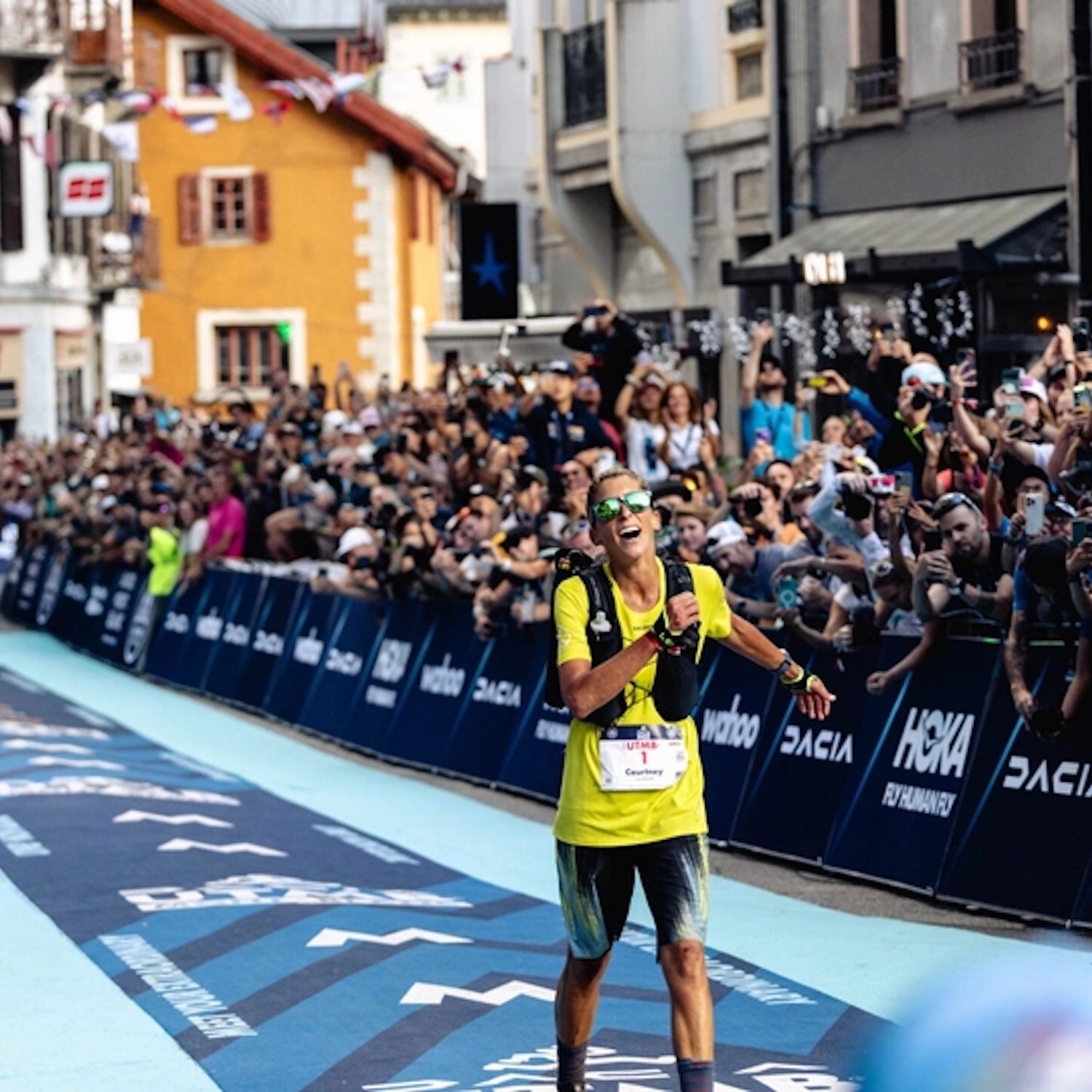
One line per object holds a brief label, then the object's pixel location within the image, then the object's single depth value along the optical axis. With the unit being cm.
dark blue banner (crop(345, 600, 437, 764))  1902
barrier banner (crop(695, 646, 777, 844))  1405
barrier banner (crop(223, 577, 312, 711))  2252
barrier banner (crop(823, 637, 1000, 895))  1199
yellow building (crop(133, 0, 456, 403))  5619
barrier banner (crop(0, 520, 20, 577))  3625
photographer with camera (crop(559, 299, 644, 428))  1877
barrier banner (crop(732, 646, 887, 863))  1304
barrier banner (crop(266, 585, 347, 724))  2138
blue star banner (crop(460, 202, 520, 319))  2508
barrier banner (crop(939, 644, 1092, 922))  1102
